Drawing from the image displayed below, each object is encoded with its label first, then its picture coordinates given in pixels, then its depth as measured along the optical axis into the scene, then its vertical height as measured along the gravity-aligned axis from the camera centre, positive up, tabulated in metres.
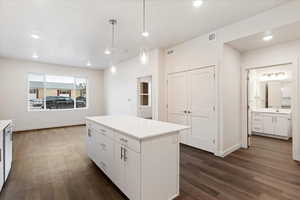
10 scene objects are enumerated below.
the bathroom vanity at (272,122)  4.39 -0.73
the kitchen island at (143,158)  1.63 -0.72
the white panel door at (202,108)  3.45 -0.22
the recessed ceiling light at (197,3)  2.24 +1.49
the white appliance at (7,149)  2.26 -0.81
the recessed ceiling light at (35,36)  3.48 +1.52
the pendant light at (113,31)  2.89 +1.55
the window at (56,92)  6.04 +0.33
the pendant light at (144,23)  2.38 +1.54
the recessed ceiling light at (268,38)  2.91 +1.25
